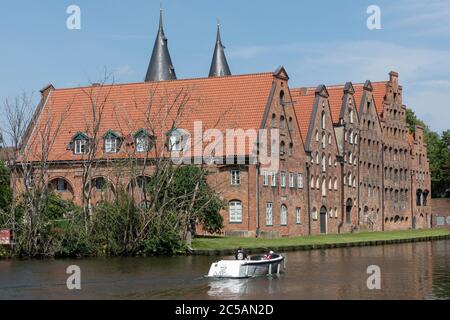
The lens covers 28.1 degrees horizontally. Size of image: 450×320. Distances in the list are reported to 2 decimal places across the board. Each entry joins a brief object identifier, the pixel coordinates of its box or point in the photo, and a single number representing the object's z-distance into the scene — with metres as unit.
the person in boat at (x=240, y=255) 40.19
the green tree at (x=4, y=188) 58.15
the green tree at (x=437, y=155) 127.00
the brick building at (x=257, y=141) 70.44
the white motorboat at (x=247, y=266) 38.91
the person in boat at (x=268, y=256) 40.83
